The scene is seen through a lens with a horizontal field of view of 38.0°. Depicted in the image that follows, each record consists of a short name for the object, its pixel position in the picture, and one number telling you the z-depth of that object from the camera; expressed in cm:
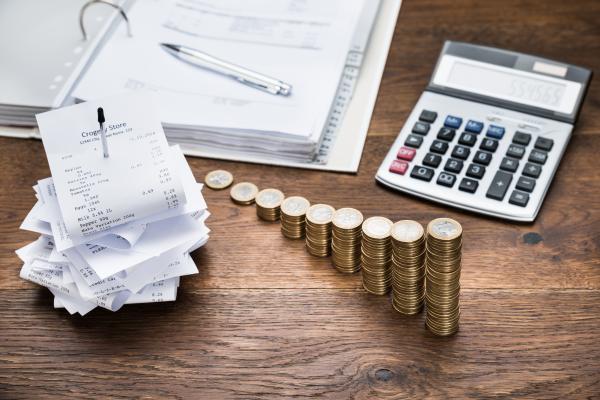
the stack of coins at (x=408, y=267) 77
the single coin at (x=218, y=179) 99
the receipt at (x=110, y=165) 79
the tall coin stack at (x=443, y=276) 74
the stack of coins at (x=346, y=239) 85
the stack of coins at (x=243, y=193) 97
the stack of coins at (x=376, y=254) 81
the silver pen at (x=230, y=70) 106
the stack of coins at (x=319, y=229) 88
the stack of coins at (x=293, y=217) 91
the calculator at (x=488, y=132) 94
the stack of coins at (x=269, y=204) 94
